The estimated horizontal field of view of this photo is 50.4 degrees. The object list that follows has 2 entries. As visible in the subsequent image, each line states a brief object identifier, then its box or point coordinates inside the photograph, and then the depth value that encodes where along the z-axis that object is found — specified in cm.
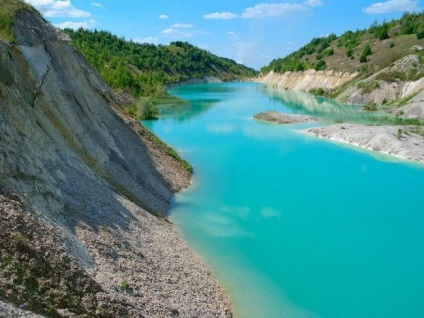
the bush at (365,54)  11444
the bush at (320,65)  13162
